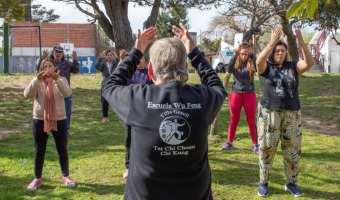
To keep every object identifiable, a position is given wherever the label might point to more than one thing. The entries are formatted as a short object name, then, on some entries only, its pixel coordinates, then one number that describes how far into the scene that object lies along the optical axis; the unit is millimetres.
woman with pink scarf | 5465
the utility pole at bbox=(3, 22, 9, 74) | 21109
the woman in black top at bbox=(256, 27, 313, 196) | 5207
